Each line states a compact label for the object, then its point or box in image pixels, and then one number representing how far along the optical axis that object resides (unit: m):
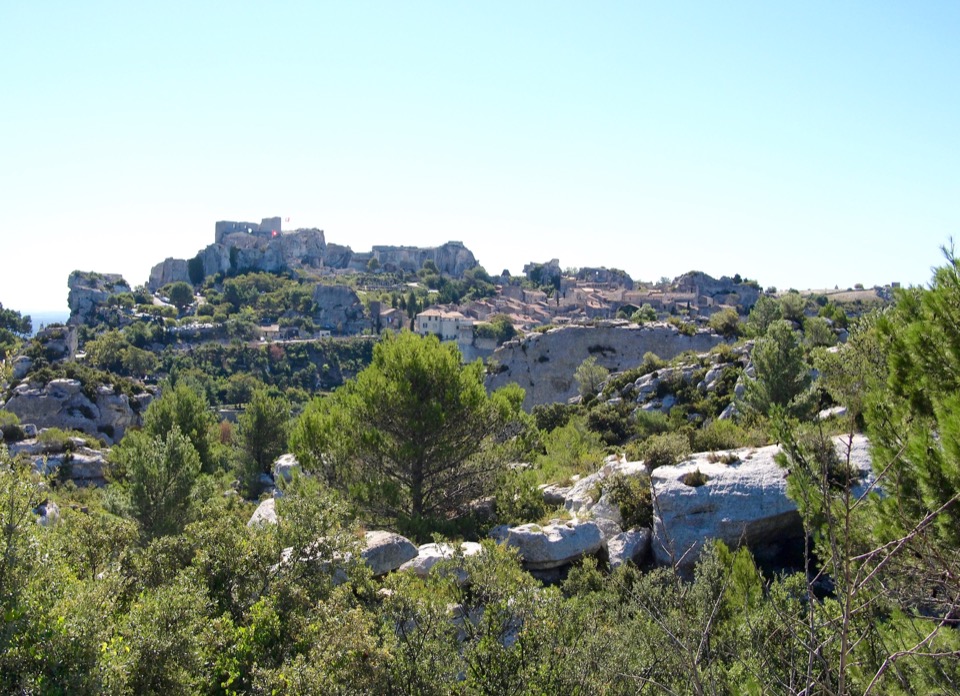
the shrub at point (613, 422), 25.29
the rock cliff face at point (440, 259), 138.05
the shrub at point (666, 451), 15.03
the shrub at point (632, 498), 13.39
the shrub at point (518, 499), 13.88
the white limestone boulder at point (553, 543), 12.00
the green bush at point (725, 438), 15.83
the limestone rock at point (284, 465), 20.22
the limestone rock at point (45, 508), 15.89
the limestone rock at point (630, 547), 12.63
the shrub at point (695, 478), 13.34
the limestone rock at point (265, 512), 13.21
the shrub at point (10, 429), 28.06
